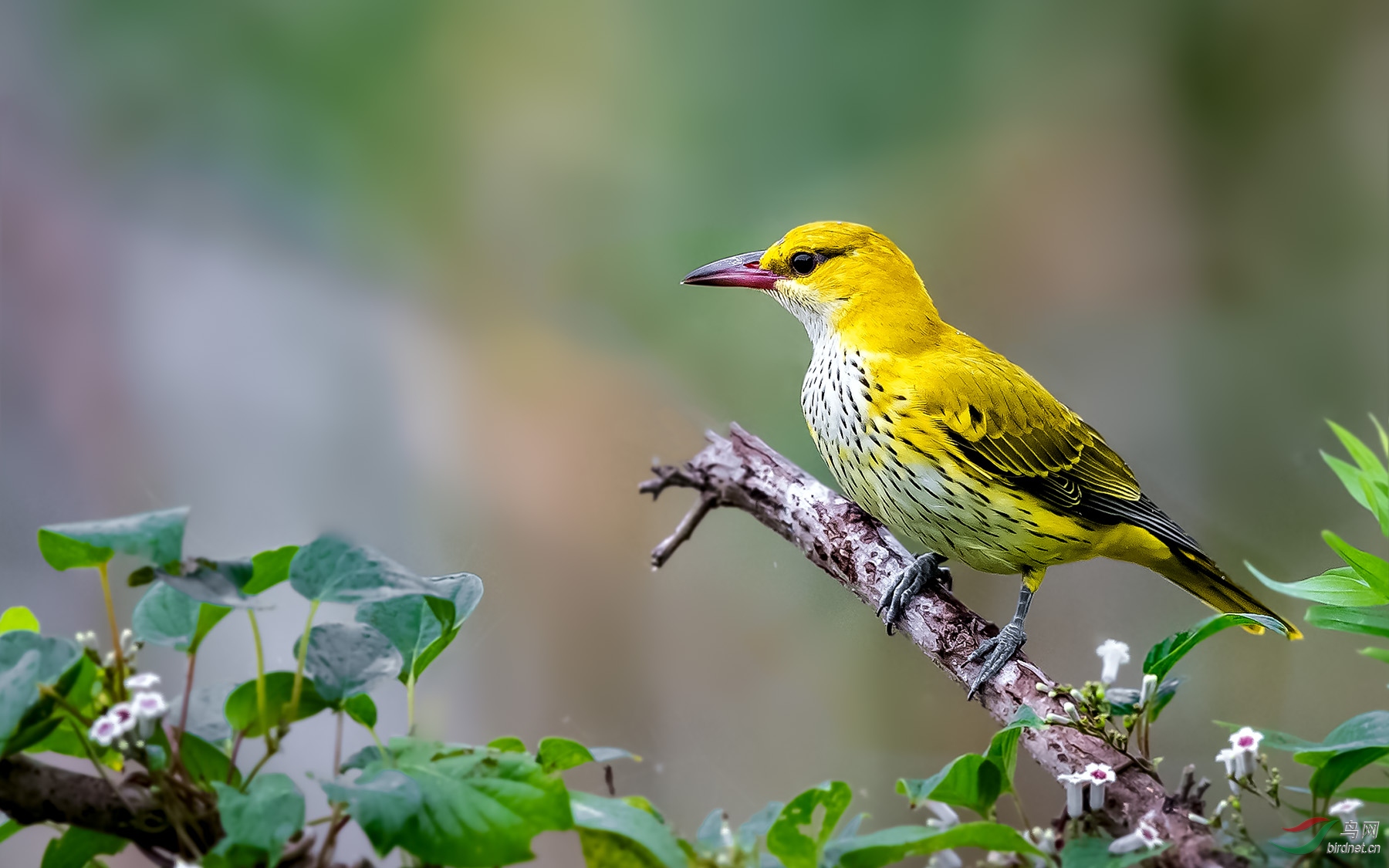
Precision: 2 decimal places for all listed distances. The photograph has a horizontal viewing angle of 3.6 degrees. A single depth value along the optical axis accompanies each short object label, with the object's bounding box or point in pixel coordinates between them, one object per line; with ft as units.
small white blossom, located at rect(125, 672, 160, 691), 19.88
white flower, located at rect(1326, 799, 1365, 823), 22.56
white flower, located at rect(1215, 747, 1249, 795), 23.51
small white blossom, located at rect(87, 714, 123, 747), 18.22
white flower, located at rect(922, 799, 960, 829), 23.53
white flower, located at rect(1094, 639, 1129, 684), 23.64
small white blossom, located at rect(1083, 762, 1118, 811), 23.51
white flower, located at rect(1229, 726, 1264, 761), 23.40
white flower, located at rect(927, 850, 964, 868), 23.50
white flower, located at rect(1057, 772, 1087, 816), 23.52
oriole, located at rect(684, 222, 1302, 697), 23.94
